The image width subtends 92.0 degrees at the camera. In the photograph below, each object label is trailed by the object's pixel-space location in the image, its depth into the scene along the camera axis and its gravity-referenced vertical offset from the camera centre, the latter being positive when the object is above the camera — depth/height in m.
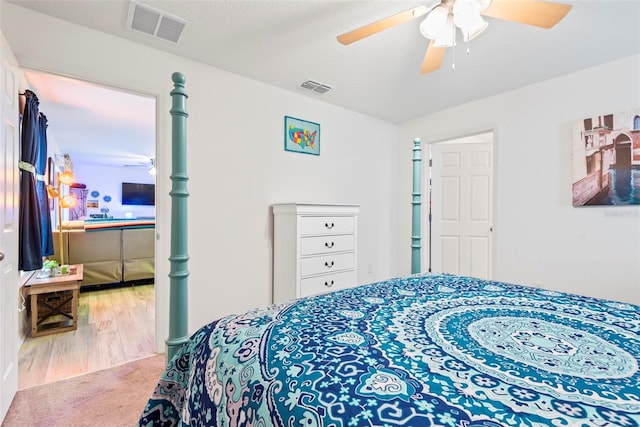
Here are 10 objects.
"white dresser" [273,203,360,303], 2.59 -0.32
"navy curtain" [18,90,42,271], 2.03 +0.07
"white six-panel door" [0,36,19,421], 1.51 -0.09
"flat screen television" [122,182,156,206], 8.82 +0.52
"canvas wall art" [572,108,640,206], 2.32 +0.41
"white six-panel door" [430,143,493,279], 3.69 +0.05
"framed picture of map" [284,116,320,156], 3.00 +0.77
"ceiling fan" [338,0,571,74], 1.40 +0.95
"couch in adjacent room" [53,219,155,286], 3.87 -0.50
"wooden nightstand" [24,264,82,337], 2.54 -0.80
